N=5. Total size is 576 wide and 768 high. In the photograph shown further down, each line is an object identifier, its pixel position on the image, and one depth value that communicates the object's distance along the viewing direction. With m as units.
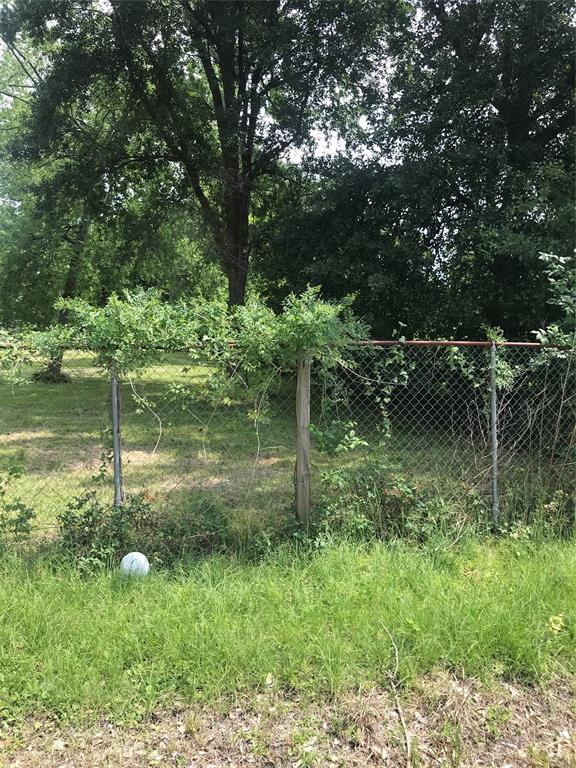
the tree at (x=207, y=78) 11.06
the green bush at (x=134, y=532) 3.62
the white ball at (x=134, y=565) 3.34
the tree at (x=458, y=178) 8.47
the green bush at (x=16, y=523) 3.64
